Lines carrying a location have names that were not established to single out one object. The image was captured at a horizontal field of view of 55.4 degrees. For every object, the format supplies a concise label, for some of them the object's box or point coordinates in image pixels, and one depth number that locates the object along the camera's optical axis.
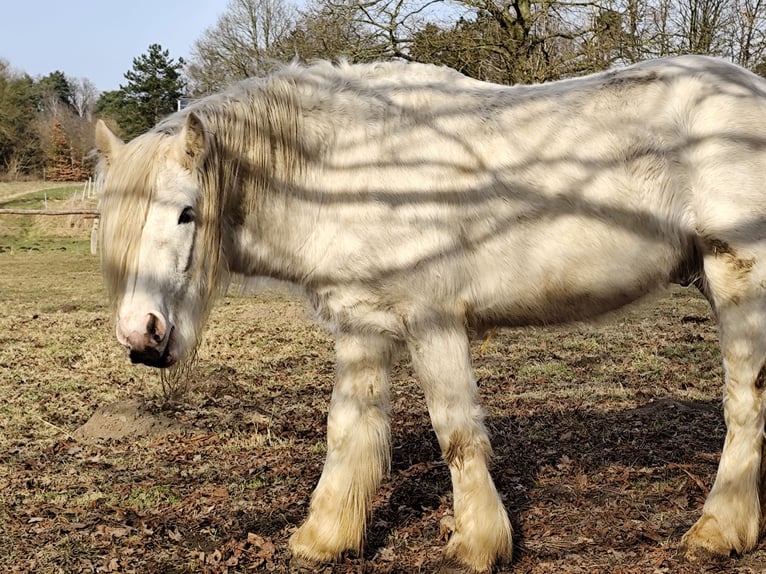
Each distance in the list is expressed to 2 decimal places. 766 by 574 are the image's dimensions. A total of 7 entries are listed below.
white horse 3.17
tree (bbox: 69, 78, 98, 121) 80.19
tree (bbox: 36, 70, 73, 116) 67.81
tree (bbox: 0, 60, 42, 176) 41.47
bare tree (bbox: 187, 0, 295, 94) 17.02
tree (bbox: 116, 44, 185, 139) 41.58
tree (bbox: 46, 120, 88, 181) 43.69
